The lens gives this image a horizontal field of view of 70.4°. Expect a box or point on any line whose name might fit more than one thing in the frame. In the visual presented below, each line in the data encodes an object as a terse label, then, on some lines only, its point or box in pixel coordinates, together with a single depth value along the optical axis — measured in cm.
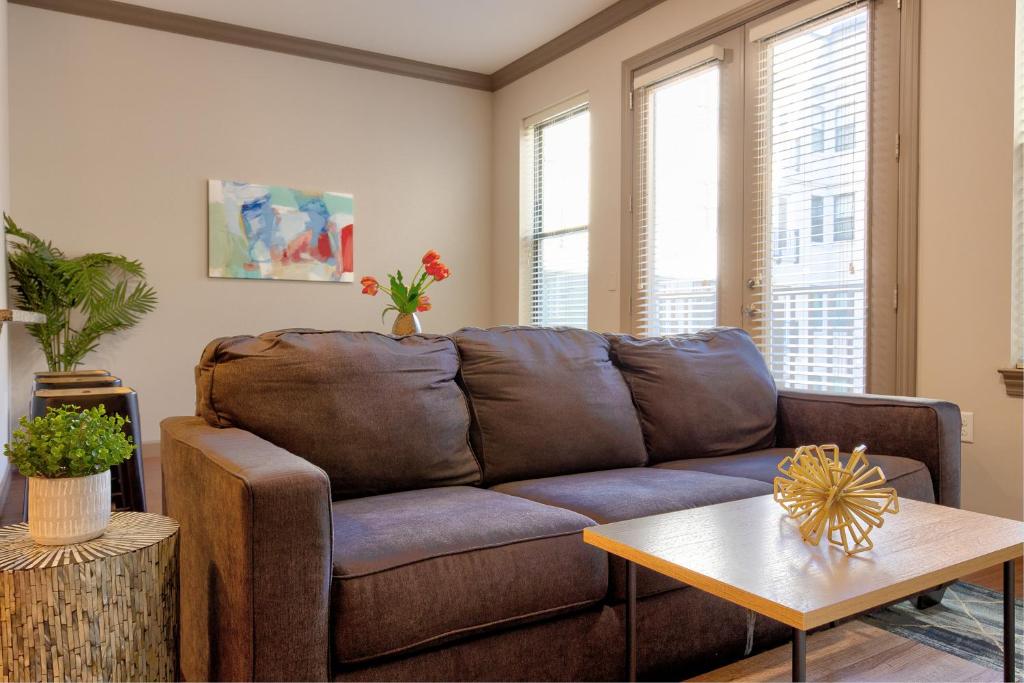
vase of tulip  281
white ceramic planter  133
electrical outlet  280
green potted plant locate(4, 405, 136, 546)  133
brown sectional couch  123
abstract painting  470
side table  123
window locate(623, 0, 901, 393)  312
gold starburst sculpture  124
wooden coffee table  101
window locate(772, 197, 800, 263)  347
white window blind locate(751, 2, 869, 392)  320
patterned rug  184
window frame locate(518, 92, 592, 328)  535
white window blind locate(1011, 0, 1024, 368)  267
